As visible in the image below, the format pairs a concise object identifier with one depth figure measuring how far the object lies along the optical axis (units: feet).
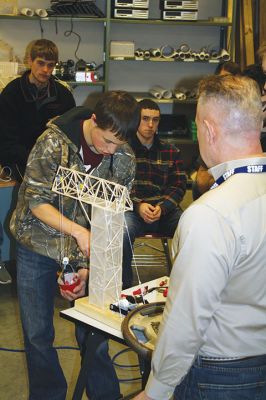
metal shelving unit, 18.37
